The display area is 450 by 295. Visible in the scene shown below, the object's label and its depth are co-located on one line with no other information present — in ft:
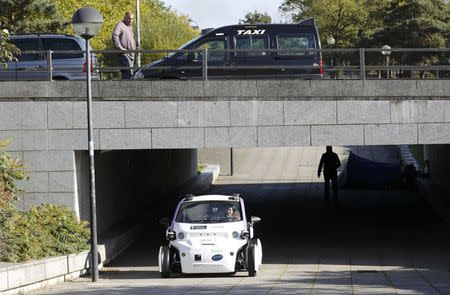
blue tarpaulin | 141.69
